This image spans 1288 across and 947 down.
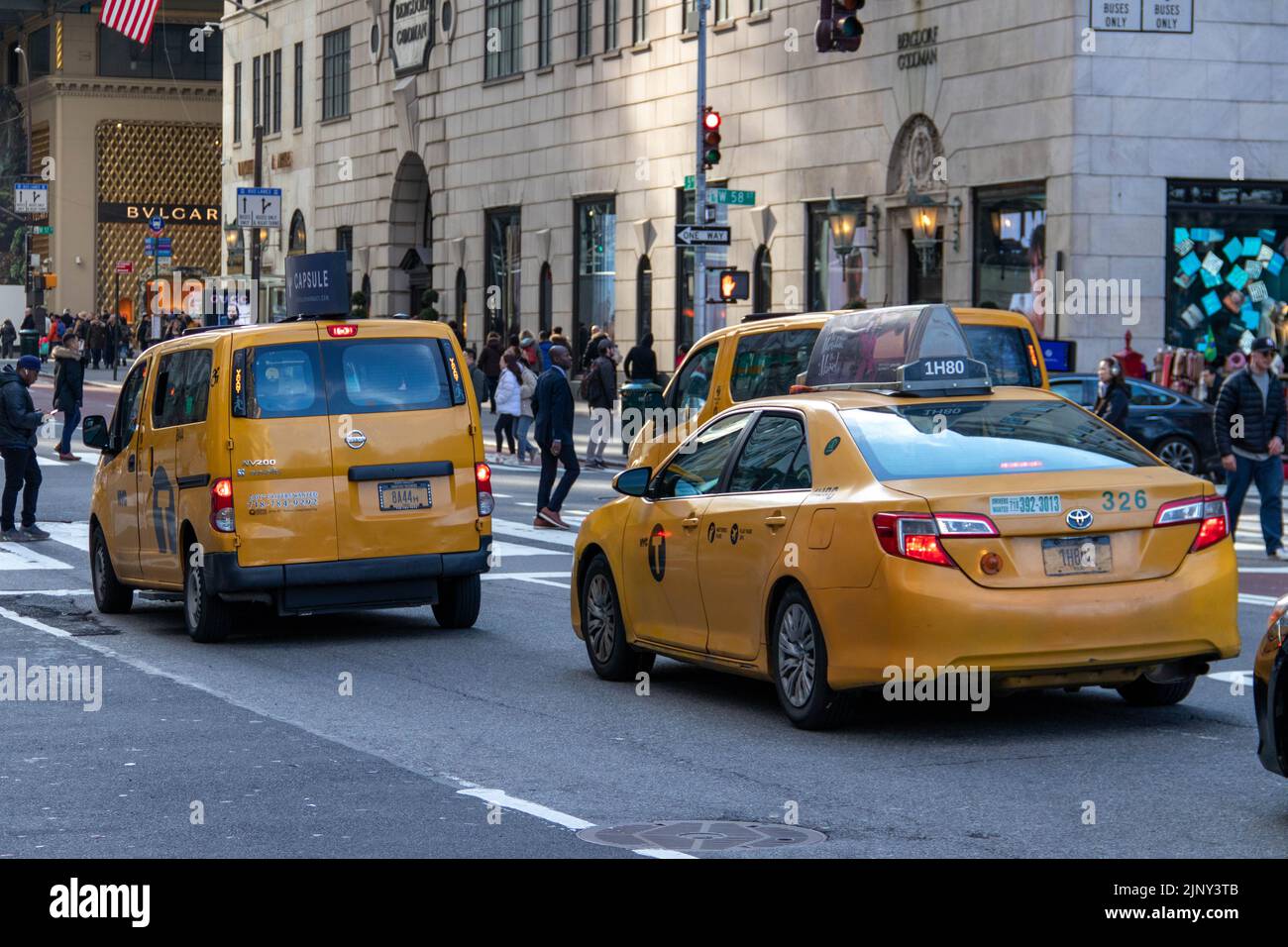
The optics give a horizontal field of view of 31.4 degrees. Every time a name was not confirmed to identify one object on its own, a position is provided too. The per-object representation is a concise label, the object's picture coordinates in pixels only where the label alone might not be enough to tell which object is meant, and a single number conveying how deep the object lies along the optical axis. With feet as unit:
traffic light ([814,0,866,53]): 80.33
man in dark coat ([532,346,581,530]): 74.84
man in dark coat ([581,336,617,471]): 119.44
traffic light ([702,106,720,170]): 114.93
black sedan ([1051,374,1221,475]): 90.79
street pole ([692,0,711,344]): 116.88
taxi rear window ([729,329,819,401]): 56.80
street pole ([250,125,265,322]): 153.30
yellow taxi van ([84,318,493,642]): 45.57
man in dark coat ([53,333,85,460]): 105.60
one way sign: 112.37
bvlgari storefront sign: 300.81
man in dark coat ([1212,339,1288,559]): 64.18
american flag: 182.60
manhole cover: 25.82
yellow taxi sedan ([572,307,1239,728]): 31.71
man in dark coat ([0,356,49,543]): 70.54
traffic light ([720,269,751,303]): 112.89
